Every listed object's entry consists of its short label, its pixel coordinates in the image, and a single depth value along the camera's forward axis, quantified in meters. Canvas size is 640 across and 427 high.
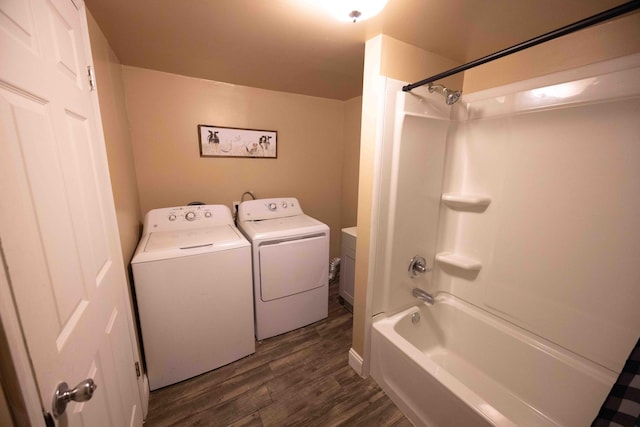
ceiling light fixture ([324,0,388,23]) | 1.02
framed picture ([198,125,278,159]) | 2.23
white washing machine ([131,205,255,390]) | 1.47
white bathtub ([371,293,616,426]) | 1.22
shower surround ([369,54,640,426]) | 1.18
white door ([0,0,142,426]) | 0.50
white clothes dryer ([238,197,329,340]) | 1.88
